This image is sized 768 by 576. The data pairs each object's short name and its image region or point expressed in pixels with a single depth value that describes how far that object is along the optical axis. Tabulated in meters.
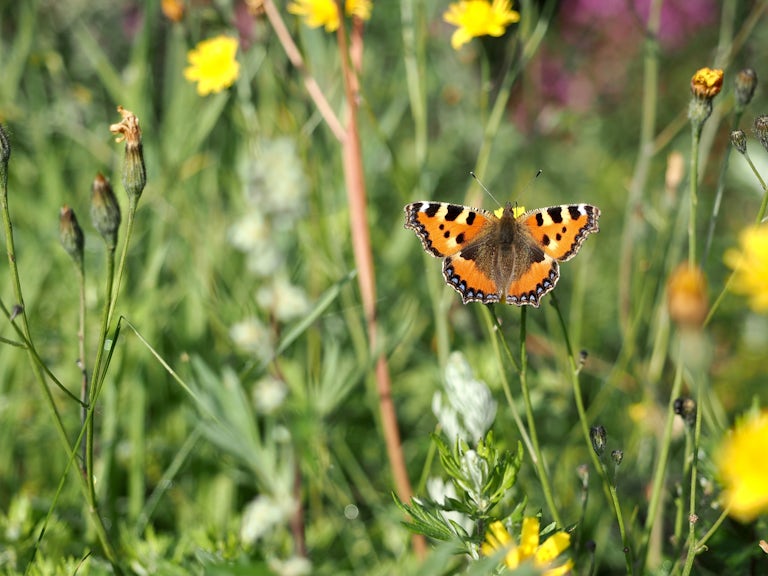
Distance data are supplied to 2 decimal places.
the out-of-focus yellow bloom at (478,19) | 0.76
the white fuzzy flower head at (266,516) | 0.73
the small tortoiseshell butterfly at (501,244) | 0.71
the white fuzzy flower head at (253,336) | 0.76
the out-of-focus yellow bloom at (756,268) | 0.63
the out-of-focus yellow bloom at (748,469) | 0.62
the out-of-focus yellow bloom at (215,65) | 0.78
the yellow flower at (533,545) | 0.66
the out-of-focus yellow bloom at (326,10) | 0.76
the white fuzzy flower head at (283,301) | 0.77
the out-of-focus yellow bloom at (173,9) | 0.81
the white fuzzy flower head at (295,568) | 0.69
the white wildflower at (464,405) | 0.70
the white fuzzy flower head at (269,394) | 0.75
